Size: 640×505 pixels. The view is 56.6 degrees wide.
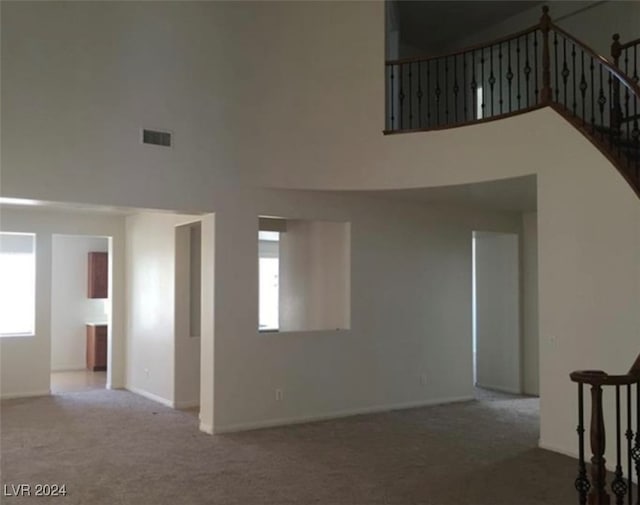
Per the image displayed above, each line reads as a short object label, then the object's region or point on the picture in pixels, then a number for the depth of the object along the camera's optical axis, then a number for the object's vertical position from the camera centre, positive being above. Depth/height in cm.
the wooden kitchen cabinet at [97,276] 1037 -8
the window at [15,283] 893 -17
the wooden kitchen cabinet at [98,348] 1031 -133
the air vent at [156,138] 562 +128
